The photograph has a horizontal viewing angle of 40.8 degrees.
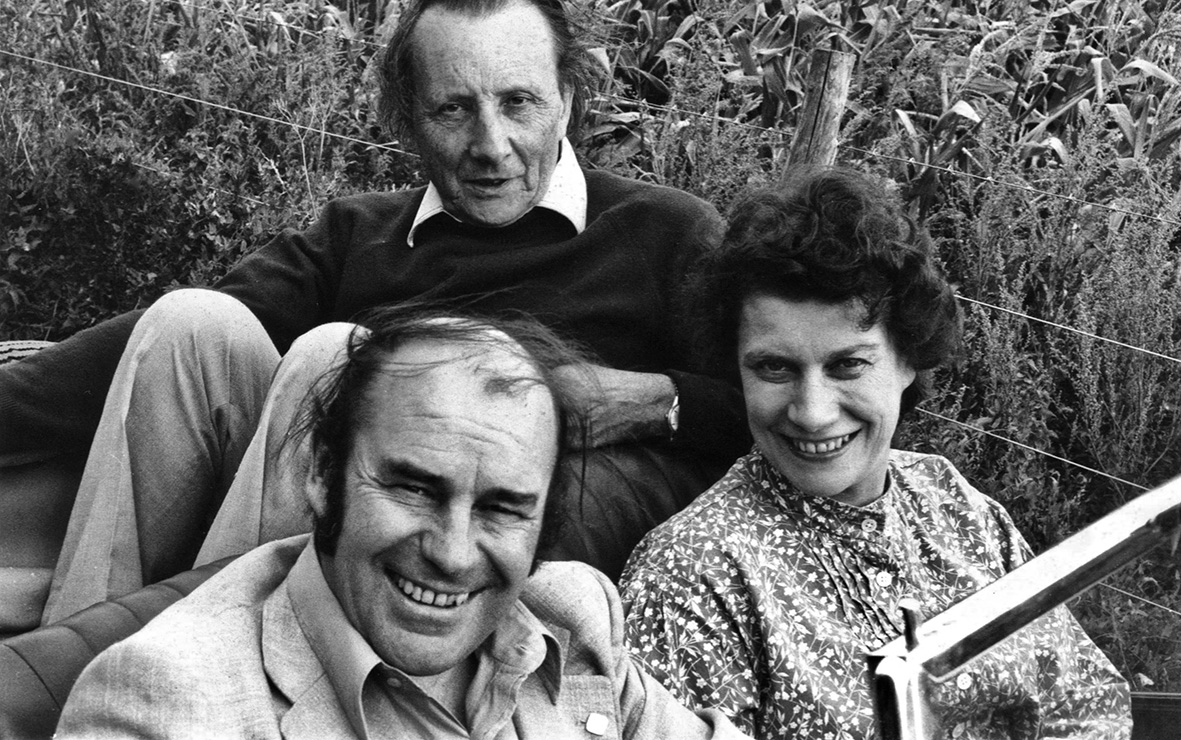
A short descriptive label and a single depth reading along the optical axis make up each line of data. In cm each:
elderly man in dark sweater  292
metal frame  135
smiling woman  267
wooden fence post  422
